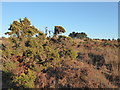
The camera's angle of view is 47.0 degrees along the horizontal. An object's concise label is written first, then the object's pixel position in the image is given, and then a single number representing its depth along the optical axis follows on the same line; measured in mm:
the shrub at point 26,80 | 4655
